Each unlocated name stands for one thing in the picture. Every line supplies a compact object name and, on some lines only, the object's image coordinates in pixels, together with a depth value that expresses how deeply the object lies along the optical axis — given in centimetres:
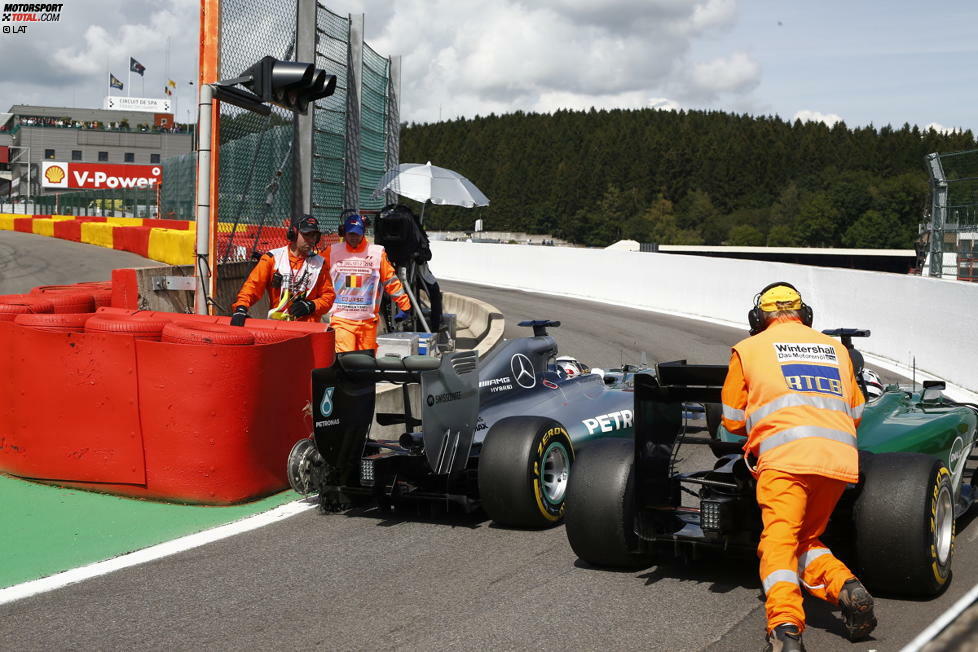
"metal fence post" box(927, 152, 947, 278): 1641
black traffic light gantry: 836
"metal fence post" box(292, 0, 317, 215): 1129
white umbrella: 1362
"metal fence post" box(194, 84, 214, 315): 848
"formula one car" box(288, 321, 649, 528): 597
